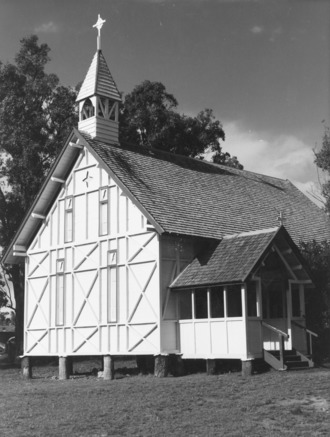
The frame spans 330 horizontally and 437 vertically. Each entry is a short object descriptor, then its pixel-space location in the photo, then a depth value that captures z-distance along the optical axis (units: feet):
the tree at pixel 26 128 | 138.62
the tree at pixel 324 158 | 78.52
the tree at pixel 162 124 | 150.71
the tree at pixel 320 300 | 89.15
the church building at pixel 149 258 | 79.97
